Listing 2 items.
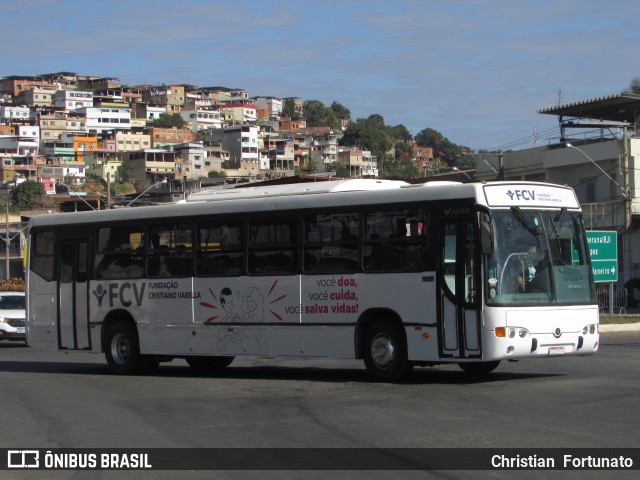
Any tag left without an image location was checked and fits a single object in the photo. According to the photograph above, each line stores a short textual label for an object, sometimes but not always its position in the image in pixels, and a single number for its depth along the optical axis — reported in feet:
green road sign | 104.73
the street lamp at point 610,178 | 151.60
